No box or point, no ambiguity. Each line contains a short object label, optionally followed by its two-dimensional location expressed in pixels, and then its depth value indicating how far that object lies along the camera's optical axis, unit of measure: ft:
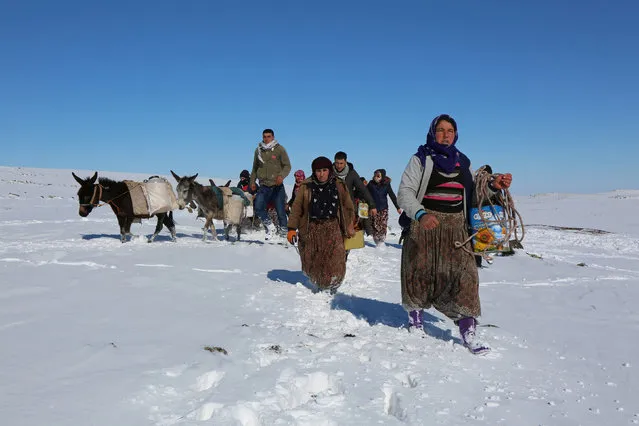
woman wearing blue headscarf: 13.21
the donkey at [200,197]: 32.40
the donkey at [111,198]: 30.27
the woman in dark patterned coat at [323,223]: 19.36
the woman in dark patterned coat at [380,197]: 37.88
